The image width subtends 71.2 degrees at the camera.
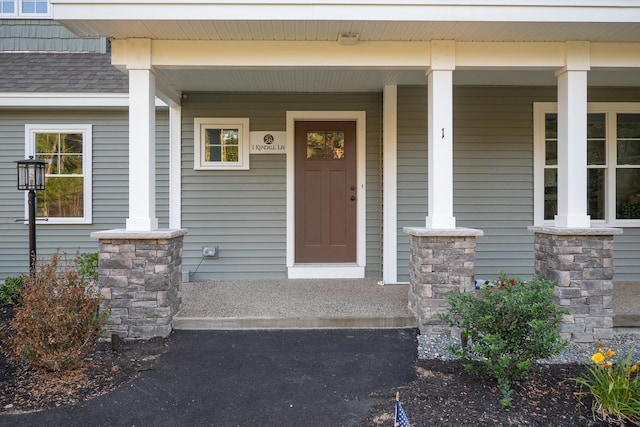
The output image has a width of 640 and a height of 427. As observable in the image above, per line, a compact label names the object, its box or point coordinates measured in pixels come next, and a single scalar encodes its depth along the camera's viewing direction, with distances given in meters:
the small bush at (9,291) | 4.86
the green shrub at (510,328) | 2.72
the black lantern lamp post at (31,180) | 4.68
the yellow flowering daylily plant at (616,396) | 2.46
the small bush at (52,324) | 3.03
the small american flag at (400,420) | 2.00
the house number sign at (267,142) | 5.70
